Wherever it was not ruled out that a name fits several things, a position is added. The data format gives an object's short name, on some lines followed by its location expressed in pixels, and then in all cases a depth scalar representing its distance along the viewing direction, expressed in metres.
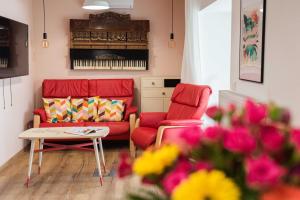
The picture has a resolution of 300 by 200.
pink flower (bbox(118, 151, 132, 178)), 0.84
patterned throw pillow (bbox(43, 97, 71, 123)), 5.99
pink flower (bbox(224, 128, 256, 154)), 0.69
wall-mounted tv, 4.65
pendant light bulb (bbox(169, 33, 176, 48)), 6.57
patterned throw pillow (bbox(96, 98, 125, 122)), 6.07
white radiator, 3.33
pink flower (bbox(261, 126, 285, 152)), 0.69
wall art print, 3.11
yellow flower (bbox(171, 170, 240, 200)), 0.68
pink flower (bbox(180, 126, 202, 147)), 0.78
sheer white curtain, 5.43
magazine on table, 4.36
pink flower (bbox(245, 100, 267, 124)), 0.73
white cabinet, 6.36
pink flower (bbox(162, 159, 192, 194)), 0.74
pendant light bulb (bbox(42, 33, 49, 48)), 6.28
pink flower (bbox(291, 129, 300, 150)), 0.70
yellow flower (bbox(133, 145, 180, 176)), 0.78
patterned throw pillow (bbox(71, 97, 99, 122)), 6.09
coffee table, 4.17
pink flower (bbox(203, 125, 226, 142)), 0.76
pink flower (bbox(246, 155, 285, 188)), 0.63
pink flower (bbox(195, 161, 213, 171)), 0.75
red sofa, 6.33
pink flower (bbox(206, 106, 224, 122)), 0.82
